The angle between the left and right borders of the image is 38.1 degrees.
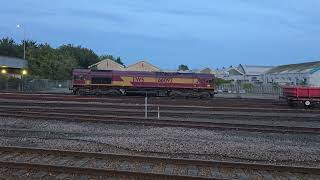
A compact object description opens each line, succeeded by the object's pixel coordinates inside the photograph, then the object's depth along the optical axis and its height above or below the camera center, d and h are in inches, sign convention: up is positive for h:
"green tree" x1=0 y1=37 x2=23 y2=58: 4441.4 +375.3
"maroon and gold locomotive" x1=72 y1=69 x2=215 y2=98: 1895.9 +19.9
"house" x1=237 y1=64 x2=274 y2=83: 4321.4 +177.2
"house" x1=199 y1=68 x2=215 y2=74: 4741.9 +191.6
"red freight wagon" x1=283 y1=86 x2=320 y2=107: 1304.1 -17.3
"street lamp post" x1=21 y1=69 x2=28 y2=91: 3167.8 +108.7
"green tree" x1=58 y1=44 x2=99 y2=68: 5293.8 +393.3
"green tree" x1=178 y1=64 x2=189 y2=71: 6530.5 +307.3
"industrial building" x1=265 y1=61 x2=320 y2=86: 3063.5 +108.9
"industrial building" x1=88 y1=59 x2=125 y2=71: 4370.1 +219.2
